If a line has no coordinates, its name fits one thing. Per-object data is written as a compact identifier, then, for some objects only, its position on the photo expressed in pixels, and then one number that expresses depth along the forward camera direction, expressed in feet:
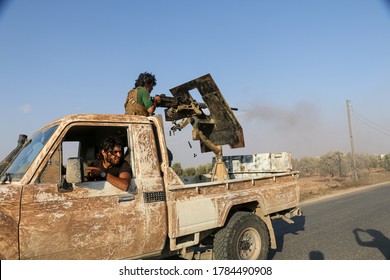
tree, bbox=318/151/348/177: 126.21
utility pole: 94.93
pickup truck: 9.75
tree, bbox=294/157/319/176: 162.12
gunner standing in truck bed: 15.61
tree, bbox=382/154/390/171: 140.05
